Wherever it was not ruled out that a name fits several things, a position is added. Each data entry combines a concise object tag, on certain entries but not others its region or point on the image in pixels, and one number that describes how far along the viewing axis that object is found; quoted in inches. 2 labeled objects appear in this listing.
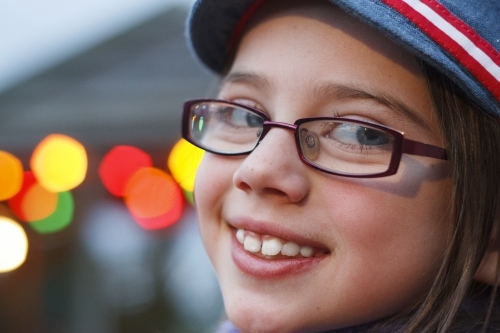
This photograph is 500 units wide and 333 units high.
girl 19.1
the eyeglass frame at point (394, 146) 19.2
